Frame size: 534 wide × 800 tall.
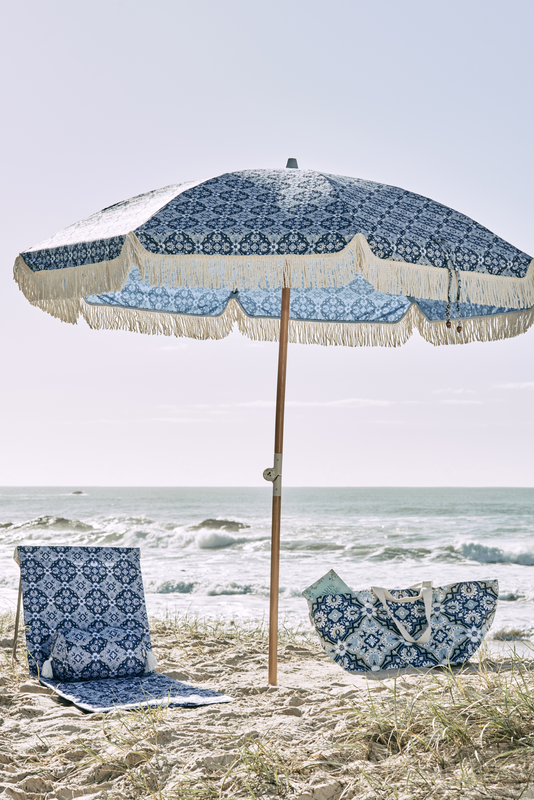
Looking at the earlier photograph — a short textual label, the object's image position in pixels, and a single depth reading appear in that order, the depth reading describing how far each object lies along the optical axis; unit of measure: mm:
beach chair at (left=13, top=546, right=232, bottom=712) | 3299
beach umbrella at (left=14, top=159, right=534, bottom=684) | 2549
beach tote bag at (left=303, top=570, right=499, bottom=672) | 3580
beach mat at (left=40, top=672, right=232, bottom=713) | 2900
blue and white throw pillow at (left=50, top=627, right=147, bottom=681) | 3348
